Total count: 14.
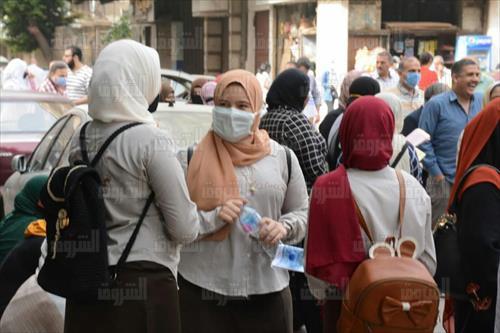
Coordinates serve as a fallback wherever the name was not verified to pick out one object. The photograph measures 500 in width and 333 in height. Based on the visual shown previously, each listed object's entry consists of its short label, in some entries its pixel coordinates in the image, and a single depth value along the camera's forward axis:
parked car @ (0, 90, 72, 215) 11.19
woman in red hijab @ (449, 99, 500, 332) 4.29
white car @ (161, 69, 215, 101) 16.77
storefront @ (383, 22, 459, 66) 23.80
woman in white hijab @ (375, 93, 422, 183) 6.30
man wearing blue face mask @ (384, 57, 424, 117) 10.55
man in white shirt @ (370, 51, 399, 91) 11.99
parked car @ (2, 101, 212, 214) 7.87
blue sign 22.66
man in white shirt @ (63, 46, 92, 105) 14.13
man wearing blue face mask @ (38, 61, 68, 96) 16.03
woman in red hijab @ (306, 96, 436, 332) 4.06
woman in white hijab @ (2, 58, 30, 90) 20.31
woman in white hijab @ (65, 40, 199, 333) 4.02
